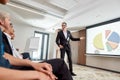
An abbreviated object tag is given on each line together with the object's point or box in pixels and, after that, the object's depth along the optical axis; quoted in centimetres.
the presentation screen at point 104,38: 396
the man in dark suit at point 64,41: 274
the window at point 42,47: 703
